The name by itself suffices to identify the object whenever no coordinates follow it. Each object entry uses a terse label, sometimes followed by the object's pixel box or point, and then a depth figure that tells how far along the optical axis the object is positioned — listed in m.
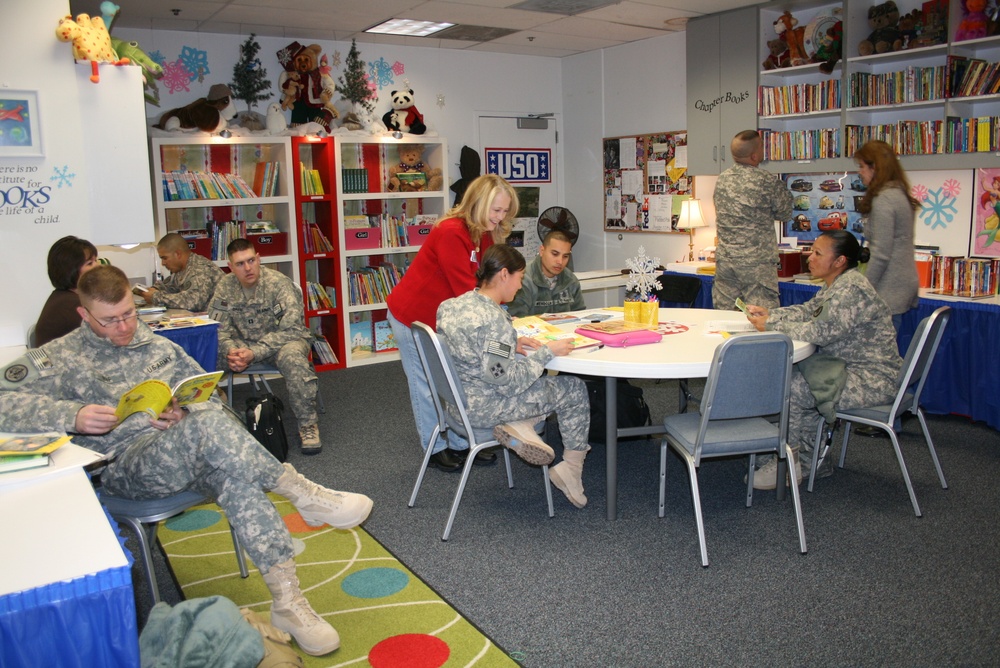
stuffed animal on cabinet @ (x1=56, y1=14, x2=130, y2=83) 3.89
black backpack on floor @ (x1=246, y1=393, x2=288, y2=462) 4.21
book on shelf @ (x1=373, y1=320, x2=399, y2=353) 6.91
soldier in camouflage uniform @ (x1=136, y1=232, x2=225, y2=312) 5.17
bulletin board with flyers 6.89
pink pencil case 3.38
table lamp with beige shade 6.46
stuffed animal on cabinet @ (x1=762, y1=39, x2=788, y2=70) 5.77
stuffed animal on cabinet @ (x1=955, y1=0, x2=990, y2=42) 4.71
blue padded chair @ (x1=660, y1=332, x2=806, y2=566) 2.84
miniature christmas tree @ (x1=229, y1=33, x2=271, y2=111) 6.28
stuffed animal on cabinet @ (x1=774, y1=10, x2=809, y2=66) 5.66
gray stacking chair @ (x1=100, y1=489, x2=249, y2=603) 2.47
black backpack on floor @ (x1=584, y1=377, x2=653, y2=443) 4.18
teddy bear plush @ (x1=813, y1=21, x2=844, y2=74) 5.44
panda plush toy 6.77
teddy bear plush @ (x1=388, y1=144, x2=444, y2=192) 6.86
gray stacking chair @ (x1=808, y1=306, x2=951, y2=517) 3.24
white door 7.60
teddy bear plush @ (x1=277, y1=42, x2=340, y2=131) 6.33
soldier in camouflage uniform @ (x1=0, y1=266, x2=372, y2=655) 2.45
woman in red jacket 3.70
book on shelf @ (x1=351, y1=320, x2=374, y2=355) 6.85
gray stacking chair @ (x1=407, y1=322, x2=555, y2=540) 3.12
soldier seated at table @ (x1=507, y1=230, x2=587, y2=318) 4.39
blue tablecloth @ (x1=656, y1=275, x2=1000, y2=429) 4.38
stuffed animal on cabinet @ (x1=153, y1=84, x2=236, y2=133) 5.82
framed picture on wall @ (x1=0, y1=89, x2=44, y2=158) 3.79
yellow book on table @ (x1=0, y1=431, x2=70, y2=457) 2.04
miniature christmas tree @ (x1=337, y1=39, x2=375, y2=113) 6.69
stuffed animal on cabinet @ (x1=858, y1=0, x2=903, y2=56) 5.14
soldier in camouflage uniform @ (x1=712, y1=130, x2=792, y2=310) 5.25
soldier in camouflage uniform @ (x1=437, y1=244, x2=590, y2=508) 3.13
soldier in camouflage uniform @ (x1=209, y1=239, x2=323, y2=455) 4.58
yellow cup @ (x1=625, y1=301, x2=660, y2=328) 3.72
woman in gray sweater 4.39
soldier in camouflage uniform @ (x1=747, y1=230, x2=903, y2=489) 3.39
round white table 3.02
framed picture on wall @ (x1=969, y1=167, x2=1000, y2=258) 4.89
